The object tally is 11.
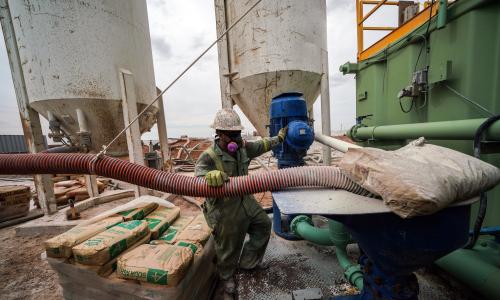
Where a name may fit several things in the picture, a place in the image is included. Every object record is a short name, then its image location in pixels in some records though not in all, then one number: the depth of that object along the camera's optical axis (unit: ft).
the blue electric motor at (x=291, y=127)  6.82
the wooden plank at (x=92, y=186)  16.67
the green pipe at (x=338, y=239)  5.43
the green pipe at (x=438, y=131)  4.50
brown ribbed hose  4.34
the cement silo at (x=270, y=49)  10.46
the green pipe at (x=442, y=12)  5.71
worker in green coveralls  6.34
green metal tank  4.80
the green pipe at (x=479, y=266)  4.37
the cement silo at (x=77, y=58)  10.32
